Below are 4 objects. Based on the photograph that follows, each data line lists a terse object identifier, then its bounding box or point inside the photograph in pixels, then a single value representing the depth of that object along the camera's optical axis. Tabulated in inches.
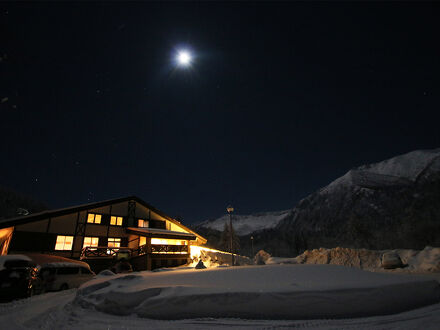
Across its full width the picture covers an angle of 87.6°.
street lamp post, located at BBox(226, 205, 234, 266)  805.5
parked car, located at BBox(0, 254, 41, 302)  353.4
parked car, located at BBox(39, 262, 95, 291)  462.3
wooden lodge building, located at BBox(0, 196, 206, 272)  749.3
